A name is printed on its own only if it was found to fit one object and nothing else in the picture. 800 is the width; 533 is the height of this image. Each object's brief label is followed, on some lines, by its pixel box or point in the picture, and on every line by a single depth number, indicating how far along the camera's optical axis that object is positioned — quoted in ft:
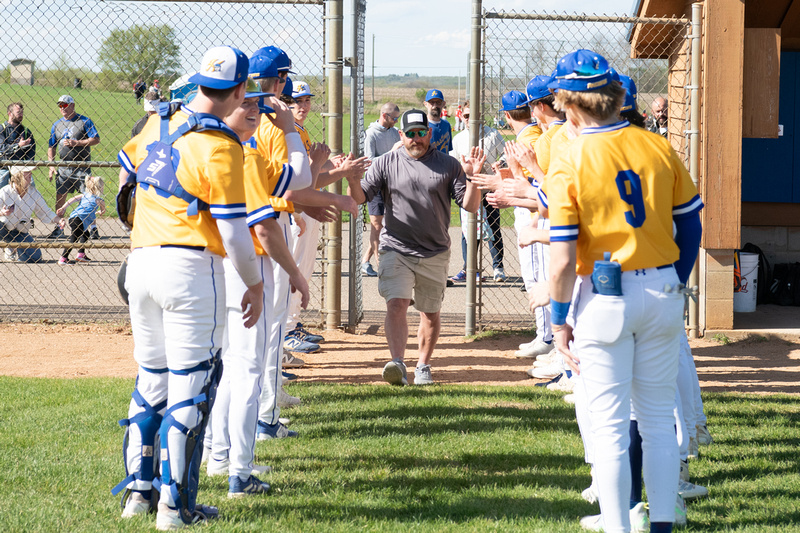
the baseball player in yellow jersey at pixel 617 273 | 19.45
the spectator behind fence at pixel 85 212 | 75.15
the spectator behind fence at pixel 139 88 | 73.56
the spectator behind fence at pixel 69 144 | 73.50
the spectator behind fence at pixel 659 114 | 62.39
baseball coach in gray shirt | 41.88
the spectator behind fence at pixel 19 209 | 74.95
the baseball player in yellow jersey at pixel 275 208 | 28.48
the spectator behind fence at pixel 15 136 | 72.74
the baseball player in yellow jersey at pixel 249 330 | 24.80
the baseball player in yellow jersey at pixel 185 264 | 21.09
